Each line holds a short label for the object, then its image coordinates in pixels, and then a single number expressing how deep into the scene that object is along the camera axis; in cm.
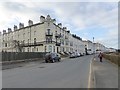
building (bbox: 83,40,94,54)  5942
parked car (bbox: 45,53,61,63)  1459
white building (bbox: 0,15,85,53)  2851
